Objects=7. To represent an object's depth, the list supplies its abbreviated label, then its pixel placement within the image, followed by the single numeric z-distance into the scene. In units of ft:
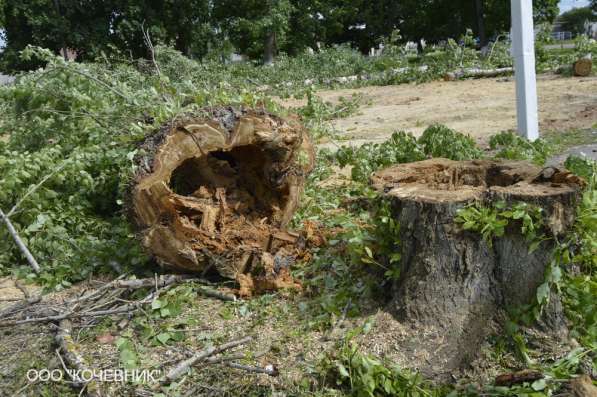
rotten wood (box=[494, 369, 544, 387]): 7.29
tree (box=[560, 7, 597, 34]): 191.48
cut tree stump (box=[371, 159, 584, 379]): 8.12
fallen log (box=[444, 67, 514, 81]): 47.93
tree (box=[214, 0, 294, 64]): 78.12
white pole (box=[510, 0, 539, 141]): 17.69
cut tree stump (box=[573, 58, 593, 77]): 42.73
